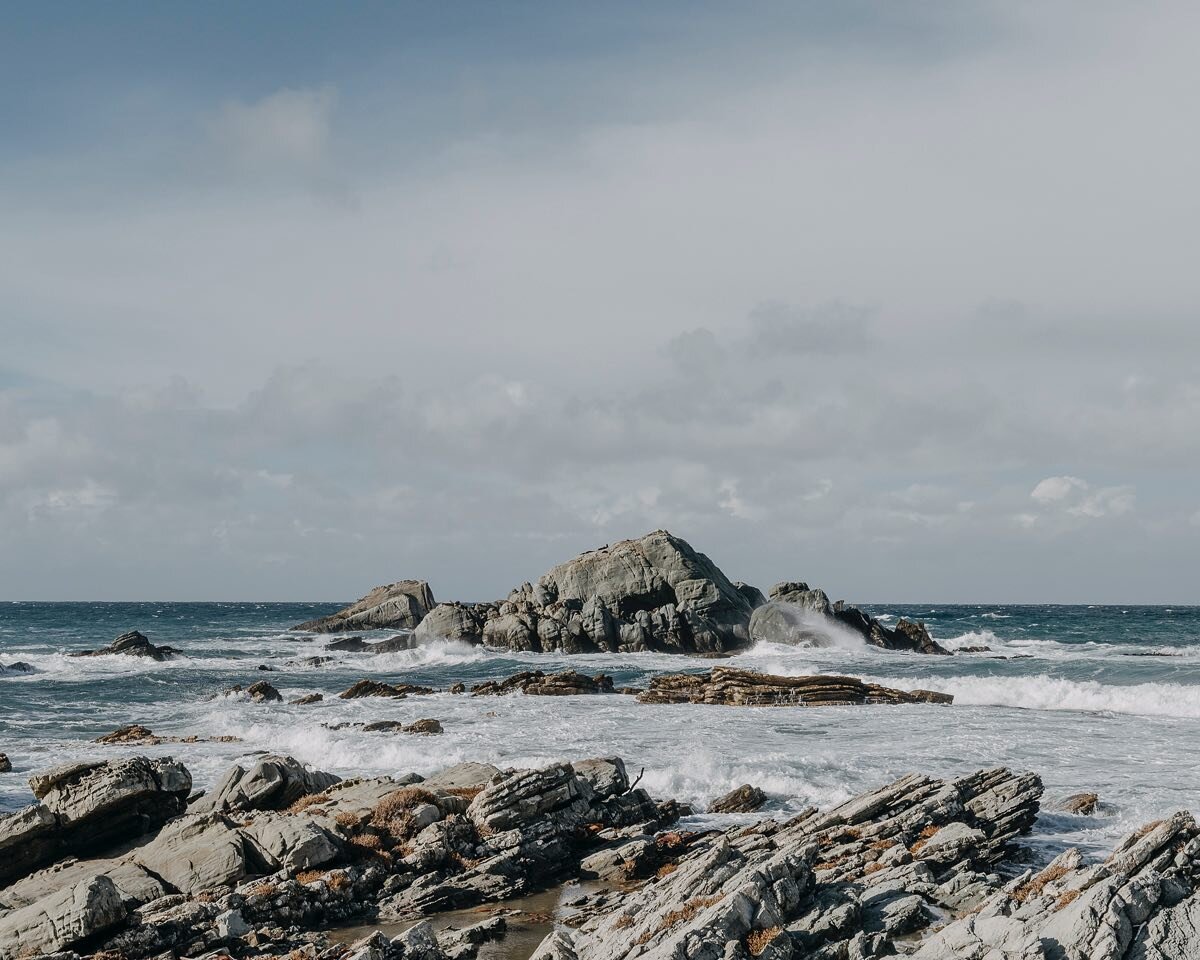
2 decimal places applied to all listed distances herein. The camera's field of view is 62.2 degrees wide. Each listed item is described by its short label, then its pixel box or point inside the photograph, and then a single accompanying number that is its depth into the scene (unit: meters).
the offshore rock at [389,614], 127.81
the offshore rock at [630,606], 89.12
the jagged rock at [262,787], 27.06
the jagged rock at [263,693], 58.76
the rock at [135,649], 88.56
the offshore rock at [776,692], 51.06
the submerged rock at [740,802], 29.30
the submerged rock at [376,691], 59.50
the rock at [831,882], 15.98
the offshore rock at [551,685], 59.38
